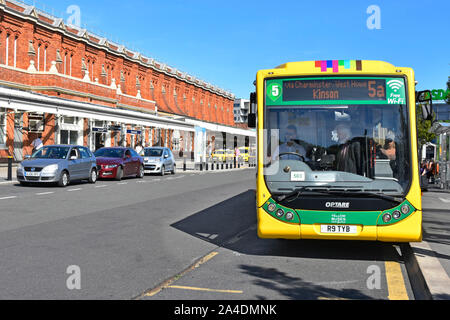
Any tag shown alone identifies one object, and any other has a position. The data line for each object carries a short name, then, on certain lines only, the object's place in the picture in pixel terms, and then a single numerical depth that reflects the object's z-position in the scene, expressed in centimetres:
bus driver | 701
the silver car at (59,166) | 1800
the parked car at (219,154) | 6129
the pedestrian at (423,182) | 677
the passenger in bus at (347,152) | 683
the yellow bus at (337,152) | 653
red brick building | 3272
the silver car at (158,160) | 2859
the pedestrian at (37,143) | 2744
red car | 2280
